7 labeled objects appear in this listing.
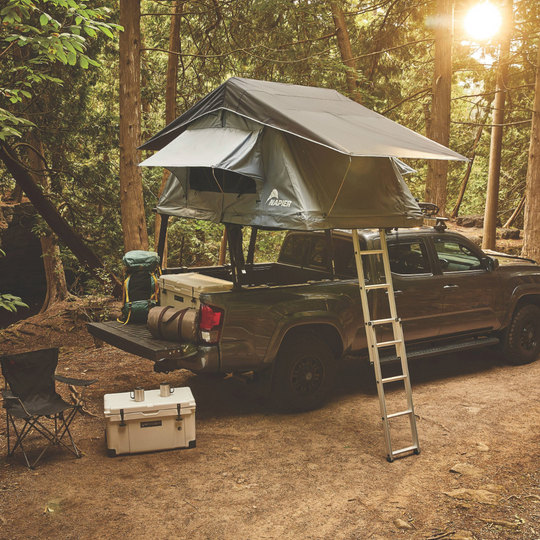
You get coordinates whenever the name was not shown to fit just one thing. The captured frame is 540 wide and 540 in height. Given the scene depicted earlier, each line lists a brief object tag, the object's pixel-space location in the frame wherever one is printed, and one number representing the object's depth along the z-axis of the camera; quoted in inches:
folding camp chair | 188.7
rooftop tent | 198.2
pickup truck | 219.0
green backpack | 250.4
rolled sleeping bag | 217.5
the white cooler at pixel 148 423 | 194.7
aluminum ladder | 200.5
